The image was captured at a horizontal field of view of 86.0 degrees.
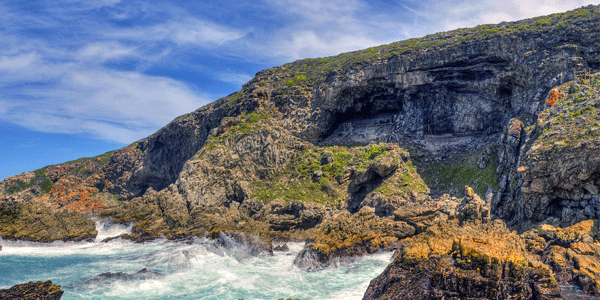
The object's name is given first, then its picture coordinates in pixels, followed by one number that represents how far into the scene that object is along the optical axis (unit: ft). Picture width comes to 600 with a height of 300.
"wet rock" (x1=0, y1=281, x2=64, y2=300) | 51.55
